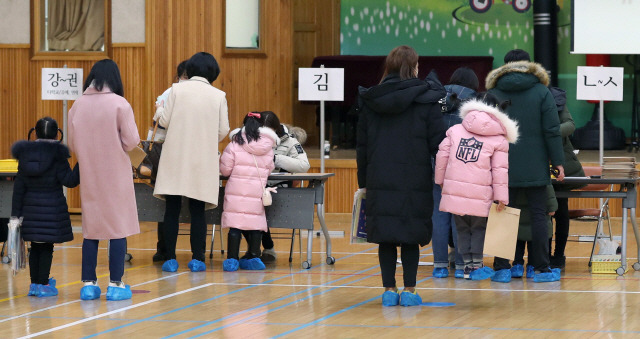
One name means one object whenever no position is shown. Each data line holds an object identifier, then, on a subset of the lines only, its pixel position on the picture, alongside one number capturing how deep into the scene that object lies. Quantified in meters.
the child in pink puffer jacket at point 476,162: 12.93
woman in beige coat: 14.82
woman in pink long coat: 12.31
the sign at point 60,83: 21.20
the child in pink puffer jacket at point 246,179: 15.07
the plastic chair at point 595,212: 15.41
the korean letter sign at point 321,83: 20.11
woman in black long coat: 11.69
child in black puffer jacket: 12.65
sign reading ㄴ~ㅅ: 20.47
